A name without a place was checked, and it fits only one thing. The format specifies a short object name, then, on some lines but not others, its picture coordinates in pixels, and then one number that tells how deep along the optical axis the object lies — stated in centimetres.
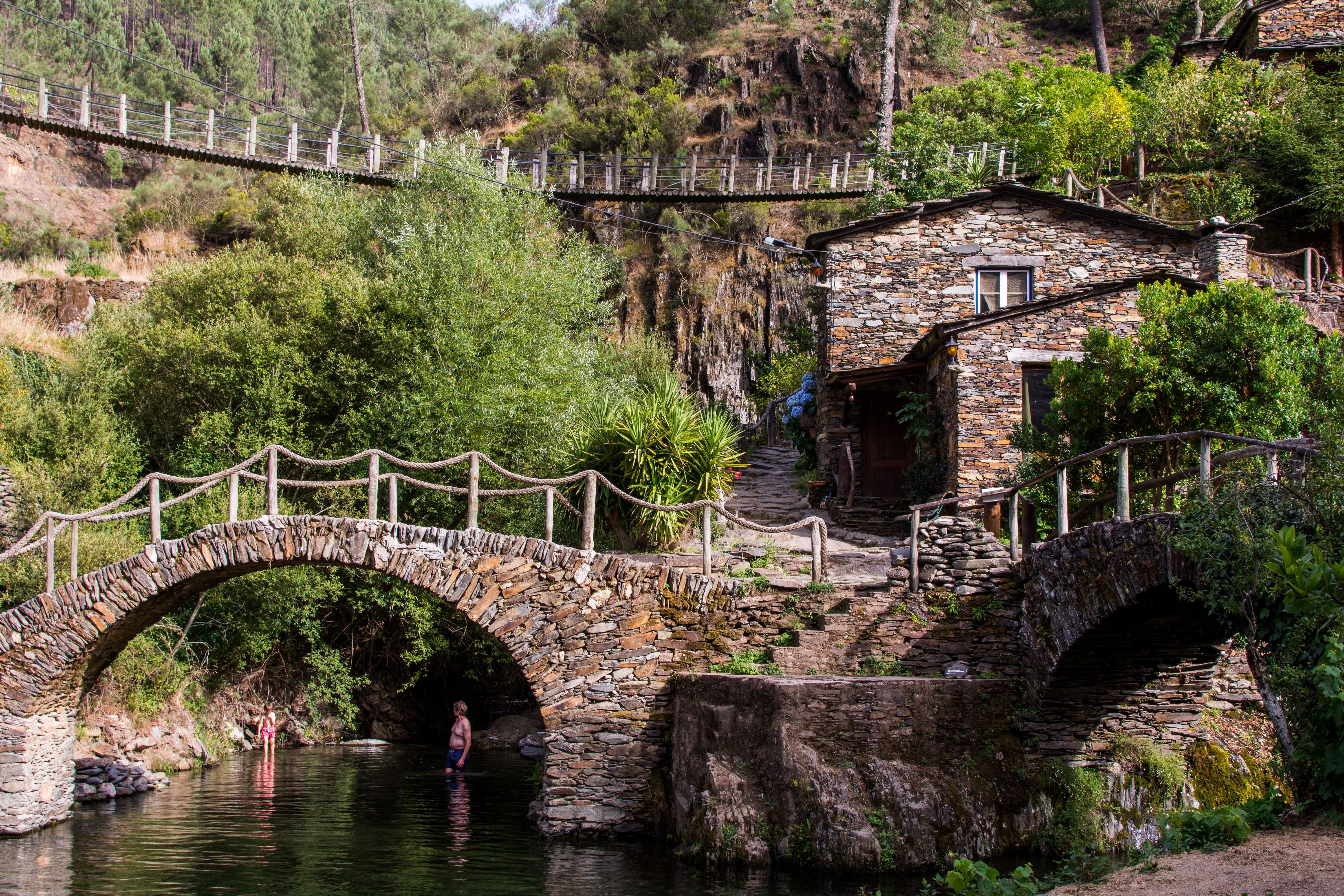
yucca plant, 1606
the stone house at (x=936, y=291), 1905
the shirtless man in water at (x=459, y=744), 1705
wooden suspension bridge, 2842
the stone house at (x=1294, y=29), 2948
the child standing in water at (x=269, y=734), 1873
